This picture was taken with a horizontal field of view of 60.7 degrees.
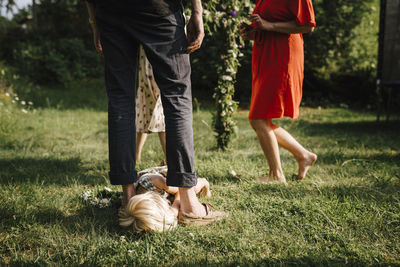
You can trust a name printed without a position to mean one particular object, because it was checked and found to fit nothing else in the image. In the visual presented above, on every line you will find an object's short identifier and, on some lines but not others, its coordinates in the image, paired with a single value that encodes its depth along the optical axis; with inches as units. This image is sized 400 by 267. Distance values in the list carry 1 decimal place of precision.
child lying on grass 71.9
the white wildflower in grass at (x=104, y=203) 89.3
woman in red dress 101.9
